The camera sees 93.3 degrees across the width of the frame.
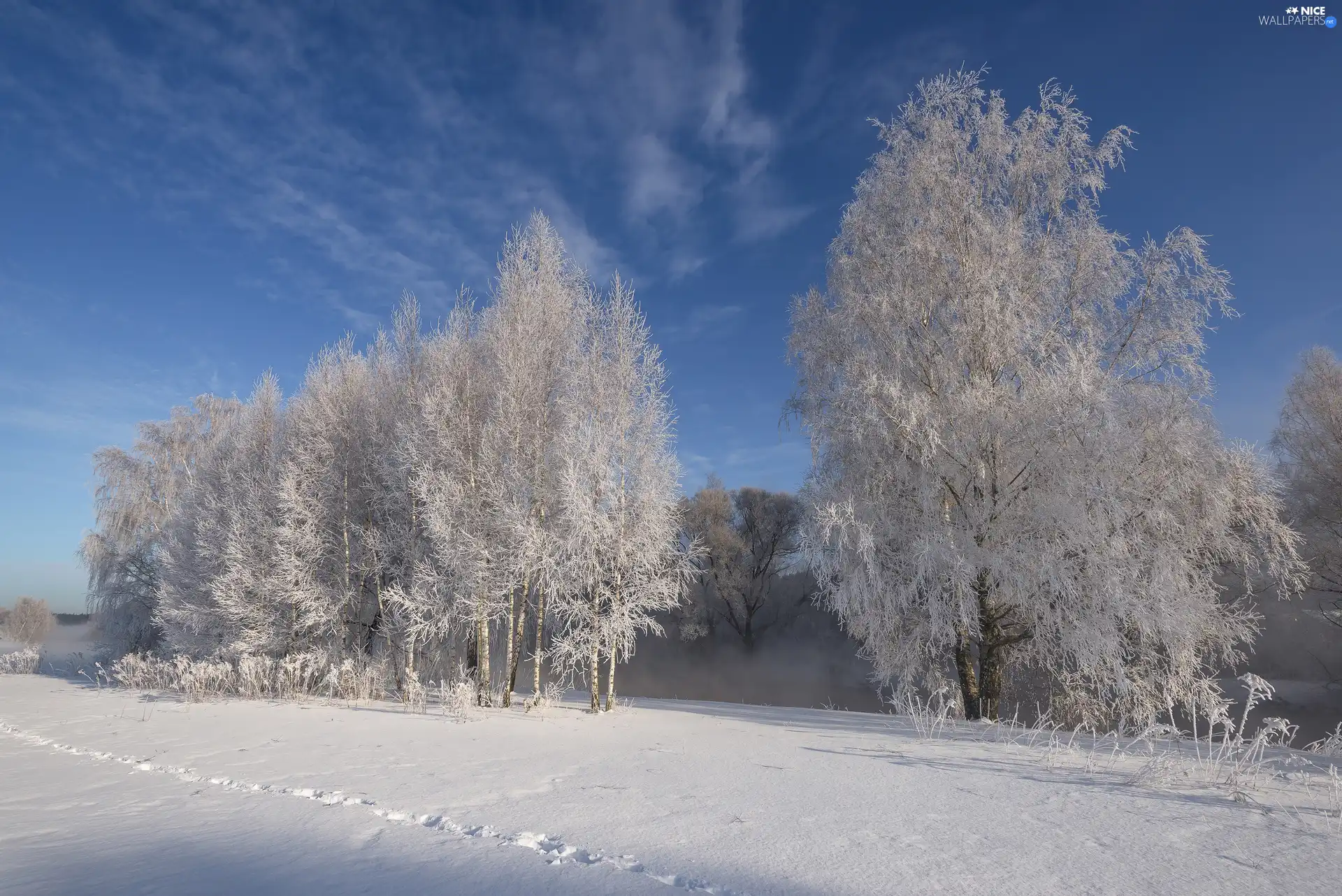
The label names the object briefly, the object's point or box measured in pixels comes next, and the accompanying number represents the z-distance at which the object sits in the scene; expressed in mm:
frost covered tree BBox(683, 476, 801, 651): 32906
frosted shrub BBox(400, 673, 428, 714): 10262
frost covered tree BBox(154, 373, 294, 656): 13352
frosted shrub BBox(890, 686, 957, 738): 7079
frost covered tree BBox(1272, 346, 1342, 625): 16797
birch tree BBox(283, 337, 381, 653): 13523
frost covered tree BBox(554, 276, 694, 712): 10133
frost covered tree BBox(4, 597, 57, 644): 40031
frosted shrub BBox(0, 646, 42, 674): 21078
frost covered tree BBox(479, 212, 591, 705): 10930
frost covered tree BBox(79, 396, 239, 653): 21531
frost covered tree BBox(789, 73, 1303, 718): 8680
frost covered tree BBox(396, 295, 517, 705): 10812
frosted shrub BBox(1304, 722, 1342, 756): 6035
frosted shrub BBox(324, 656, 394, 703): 12594
